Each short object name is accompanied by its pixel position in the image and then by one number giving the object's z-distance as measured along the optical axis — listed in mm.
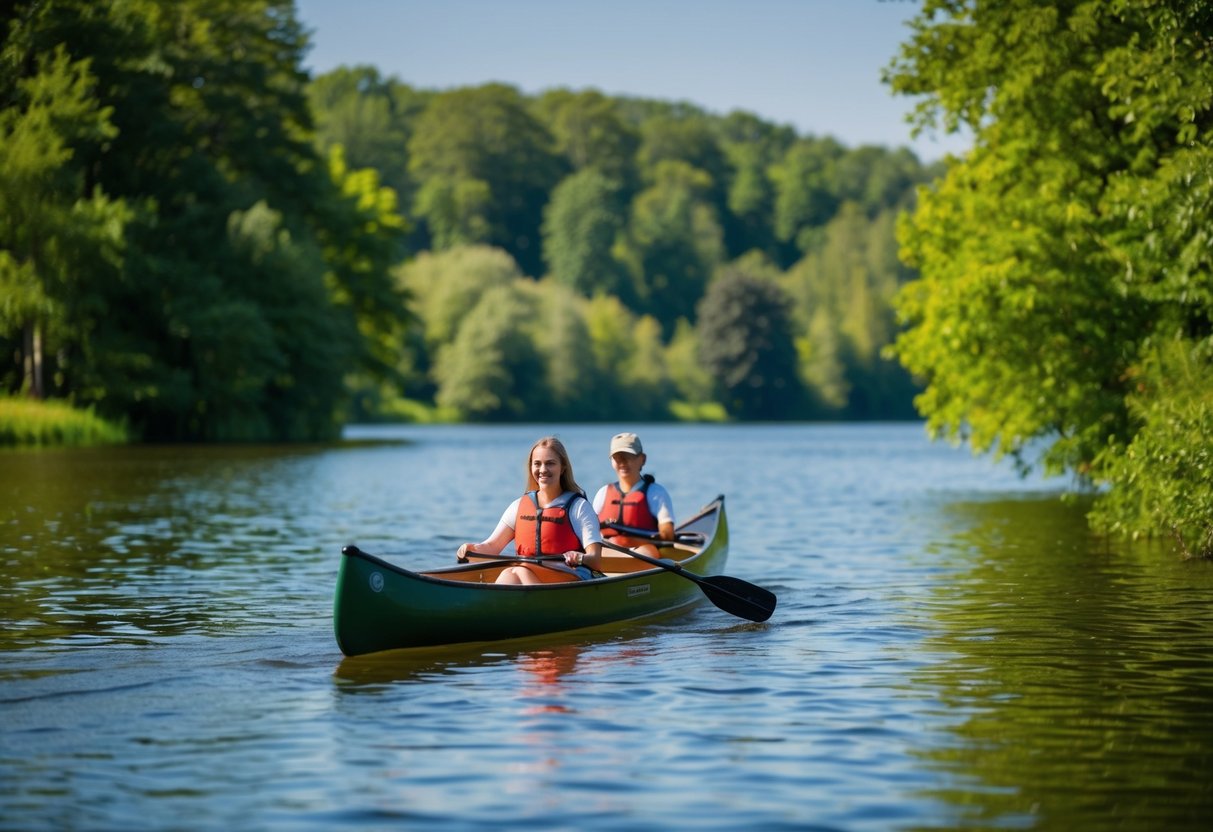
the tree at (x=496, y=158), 142375
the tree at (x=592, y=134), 150250
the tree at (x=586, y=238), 133625
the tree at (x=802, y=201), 154375
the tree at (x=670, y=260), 137875
